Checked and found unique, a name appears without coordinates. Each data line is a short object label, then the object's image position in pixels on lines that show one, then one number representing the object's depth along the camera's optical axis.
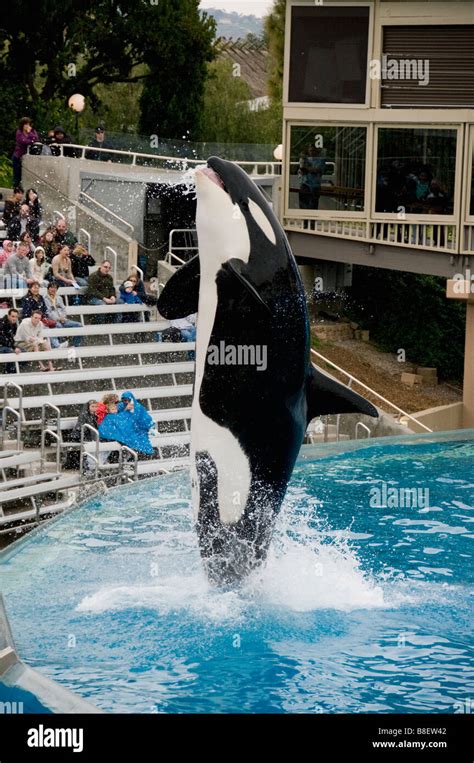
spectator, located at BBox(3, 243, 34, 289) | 18.64
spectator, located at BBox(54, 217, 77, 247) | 20.31
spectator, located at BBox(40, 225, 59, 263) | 20.04
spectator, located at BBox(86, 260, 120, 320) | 19.42
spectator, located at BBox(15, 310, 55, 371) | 17.39
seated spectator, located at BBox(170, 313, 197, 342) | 19.58
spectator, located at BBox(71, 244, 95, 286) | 19.91
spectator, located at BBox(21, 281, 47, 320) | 17.69
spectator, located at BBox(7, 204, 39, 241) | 20.14
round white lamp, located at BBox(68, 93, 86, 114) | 25.72
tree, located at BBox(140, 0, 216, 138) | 33.78
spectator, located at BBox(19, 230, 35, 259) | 18.97
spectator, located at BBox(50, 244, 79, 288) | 19.38
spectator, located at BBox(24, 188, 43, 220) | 20.80
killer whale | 9.45
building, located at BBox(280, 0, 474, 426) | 23.78
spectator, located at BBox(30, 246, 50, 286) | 18.65
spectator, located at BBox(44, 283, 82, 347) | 18.34
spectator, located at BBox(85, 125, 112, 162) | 25.16
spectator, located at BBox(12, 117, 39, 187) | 23.45
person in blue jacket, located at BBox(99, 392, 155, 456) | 15.65
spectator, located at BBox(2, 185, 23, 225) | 20.81
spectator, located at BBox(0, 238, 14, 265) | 19.08
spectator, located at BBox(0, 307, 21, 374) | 17.09
